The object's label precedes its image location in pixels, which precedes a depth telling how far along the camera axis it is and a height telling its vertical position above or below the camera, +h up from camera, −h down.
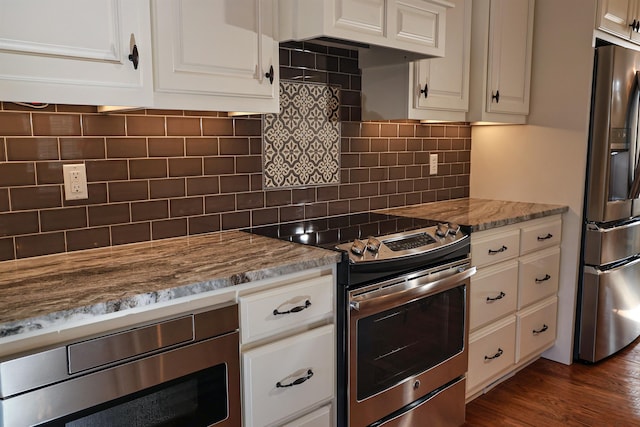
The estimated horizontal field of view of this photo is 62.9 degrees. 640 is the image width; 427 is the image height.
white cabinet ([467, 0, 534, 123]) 2.76 +0.47
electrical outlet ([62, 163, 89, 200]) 1.71 -0.12
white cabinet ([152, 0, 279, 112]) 1.60 +0.29
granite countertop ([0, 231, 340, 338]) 1.17 -0.36
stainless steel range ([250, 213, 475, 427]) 1.80 -0.65
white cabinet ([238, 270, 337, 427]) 1.53 -0.63
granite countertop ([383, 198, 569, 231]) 2.46 -0.35
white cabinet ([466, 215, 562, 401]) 2.44 -0.78
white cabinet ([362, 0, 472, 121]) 2.46 +0.29
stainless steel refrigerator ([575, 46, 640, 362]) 2.86 -0.35
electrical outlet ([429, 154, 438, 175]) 3.09 -0.12
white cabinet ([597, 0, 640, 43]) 2.84 +0.71
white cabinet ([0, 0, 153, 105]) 1.29 +0.24
